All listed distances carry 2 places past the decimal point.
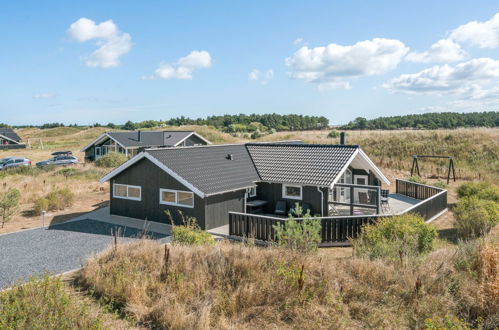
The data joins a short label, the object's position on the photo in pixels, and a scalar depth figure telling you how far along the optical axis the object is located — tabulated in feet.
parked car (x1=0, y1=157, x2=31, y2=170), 150.69
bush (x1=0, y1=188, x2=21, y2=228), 60.75
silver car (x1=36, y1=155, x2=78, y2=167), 151.96
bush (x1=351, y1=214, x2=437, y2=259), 34.24
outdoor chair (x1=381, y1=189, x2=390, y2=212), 65.46
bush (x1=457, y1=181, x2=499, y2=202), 64.69
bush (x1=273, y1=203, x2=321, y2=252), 35.56
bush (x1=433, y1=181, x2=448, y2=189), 89.71
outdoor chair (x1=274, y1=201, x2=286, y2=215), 59.77
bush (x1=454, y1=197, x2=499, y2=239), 48.83
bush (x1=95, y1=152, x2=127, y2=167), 133.68
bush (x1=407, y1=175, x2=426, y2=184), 93.59
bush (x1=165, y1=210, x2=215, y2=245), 40.37
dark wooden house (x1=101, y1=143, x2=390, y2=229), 55.57
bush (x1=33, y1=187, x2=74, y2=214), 67.77
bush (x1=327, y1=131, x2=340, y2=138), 223.92
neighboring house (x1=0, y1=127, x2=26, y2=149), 252.30
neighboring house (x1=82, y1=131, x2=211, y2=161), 158.82
